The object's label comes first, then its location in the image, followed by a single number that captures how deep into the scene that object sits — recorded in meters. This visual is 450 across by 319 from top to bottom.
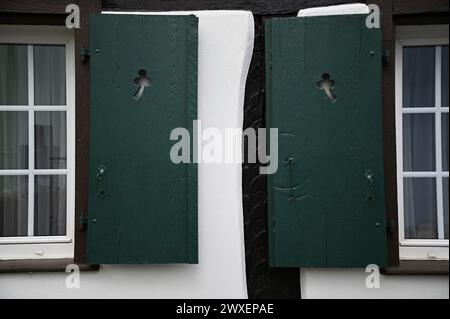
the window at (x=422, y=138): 2.88
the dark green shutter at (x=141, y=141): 2.69
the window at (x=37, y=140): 2.89
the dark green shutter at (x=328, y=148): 2.67
